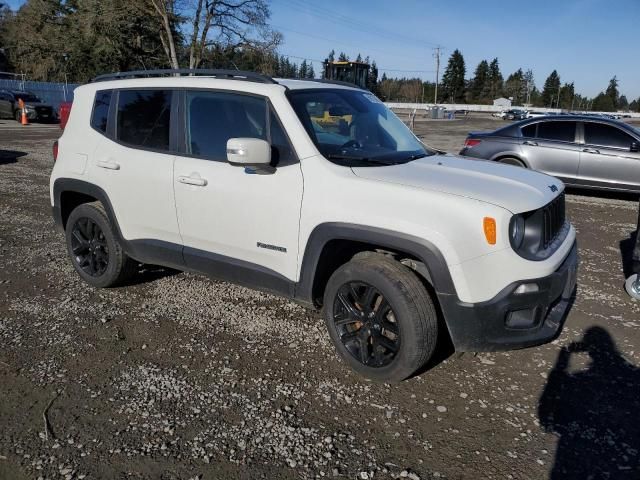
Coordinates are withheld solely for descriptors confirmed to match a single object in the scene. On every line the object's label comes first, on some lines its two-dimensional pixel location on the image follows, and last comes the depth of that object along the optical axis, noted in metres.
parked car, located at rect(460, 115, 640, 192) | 9.30
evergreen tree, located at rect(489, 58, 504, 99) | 126.62
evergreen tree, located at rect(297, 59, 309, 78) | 115.78
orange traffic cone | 25.78
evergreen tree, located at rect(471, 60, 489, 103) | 127.04
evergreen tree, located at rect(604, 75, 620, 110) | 129.00
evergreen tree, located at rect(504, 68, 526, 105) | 129.38
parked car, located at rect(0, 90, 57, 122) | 26.67
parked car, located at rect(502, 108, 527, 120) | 58.09
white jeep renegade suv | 3.01
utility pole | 90.00
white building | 93.11
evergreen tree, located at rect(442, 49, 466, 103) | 124.75
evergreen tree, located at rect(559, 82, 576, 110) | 127.12
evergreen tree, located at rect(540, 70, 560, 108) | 129.00
